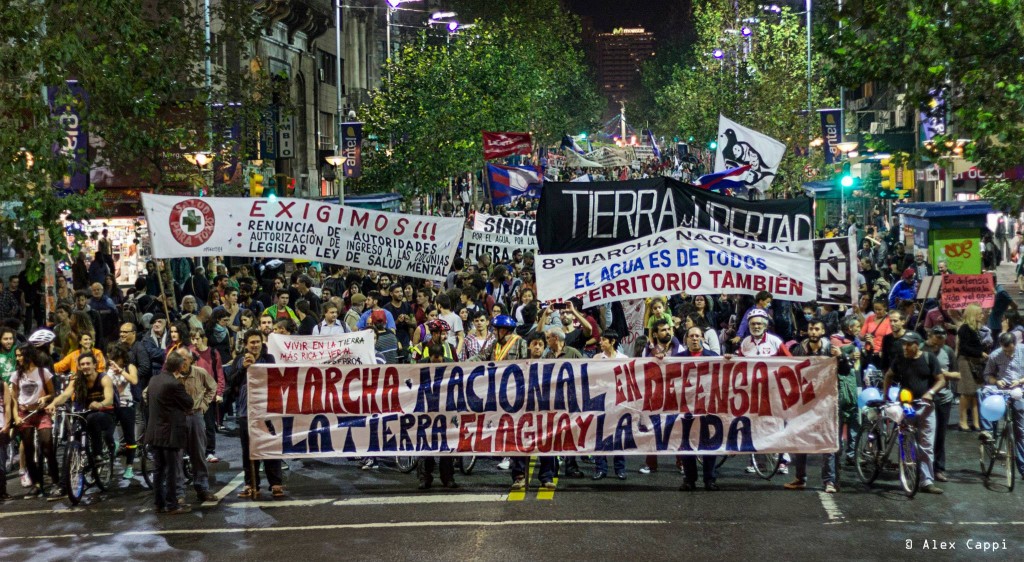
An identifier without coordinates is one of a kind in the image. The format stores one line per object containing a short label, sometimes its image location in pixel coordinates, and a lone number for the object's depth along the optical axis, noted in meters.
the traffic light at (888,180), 44.44
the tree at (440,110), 48.38
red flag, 40.72
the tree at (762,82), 56.09
